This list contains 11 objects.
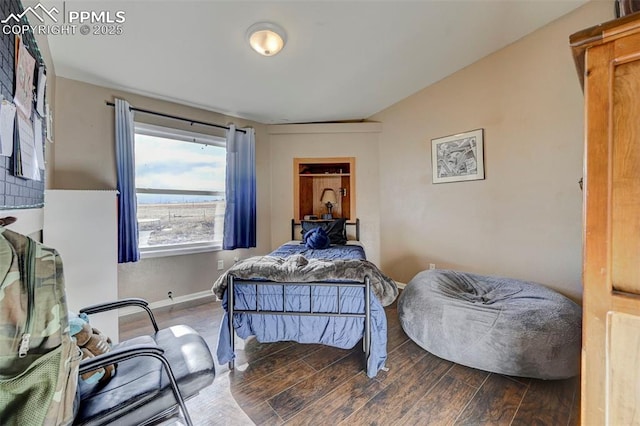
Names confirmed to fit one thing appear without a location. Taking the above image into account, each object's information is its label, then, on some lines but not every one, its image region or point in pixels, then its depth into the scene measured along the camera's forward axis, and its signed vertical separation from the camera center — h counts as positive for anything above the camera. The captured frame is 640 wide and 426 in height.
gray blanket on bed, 1.65 -0.43
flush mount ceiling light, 1.93 +1.44
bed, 1.65 -0.65
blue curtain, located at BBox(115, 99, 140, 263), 2.49 +0.28
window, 2.81 +0.29
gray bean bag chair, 1.51 -0.80
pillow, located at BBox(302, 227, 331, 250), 3.08 -0.37
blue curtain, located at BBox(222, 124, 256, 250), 3.27 +0.30
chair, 0.86 -0.70
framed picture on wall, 2.59 +0.61
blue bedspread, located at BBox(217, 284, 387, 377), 1.67 -0.78
